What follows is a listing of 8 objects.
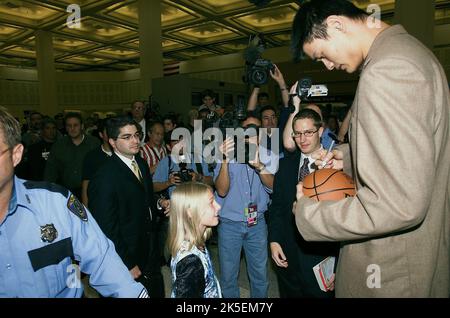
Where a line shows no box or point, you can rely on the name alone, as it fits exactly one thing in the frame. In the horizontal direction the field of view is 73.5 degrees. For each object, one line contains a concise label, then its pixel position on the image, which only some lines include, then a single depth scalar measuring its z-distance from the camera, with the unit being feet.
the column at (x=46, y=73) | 39.81
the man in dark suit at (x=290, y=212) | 7.31
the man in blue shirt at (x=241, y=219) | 8.88
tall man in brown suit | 2.97
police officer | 3.93
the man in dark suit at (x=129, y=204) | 7.73
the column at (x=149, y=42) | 29.99
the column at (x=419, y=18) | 19.86
